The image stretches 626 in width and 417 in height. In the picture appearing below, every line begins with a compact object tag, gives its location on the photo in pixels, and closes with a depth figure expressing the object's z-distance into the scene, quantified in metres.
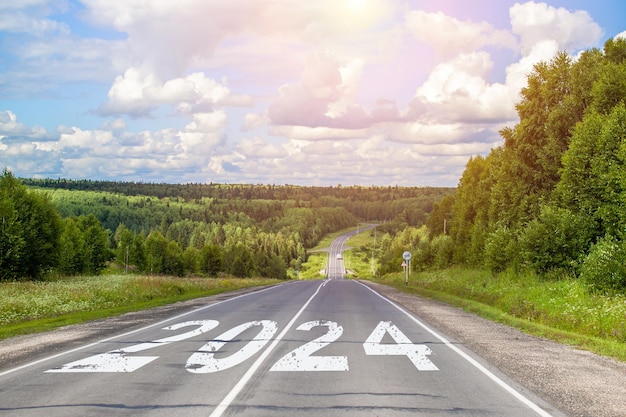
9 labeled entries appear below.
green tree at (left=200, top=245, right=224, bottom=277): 105.19
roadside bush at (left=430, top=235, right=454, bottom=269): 63.19
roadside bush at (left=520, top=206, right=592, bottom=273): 26.34
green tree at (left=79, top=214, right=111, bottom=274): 81.58
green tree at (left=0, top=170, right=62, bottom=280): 47.81
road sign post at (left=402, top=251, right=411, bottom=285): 43.41
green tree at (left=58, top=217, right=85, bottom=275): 70.12
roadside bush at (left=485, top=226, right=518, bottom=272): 35.50
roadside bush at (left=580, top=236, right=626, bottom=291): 19.14
